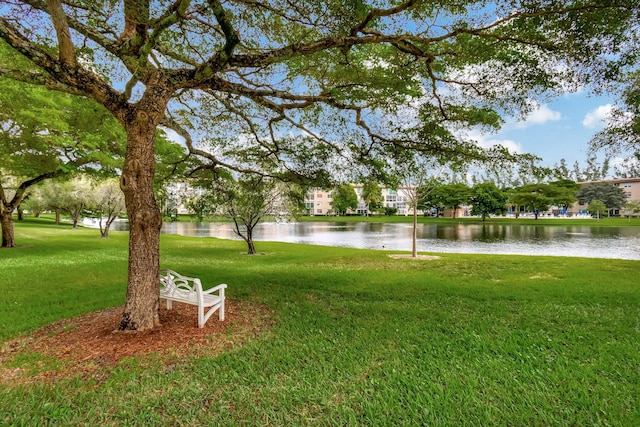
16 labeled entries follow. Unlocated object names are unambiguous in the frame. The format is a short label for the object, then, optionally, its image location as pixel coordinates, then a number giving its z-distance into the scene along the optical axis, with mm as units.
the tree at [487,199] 63500
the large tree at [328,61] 4043
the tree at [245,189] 9375
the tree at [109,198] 24562
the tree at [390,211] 86875
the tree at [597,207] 68812
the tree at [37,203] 32669
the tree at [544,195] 59594
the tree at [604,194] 74125
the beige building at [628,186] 79000
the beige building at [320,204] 103250
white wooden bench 4791
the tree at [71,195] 28469
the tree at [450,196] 66000
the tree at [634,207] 65500
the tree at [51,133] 8641
